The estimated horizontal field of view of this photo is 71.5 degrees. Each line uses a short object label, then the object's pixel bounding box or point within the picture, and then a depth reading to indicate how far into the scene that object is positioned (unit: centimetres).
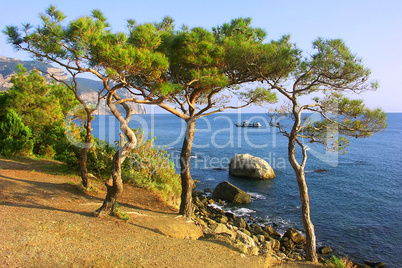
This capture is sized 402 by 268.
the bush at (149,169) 1343
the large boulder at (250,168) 2667
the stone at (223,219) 1478
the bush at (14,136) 1703
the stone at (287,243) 1339
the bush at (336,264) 844
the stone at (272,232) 1470
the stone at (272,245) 1272
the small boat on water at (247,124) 9890
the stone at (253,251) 872
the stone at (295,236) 1389
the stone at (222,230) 1112
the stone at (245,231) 1394
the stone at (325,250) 1342
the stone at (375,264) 1260
